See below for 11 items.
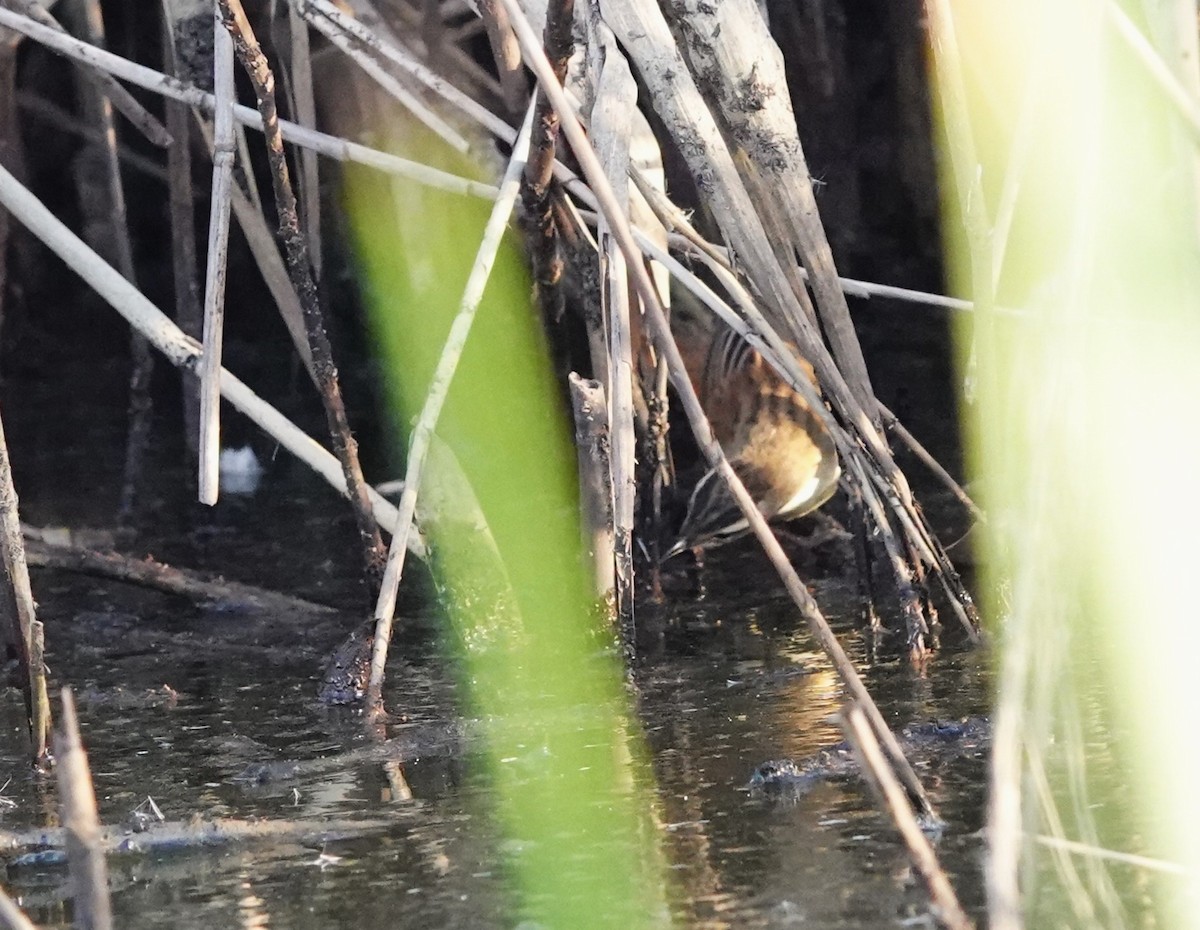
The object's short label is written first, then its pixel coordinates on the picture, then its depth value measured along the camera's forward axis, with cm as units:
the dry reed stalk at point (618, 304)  547
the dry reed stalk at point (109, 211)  841
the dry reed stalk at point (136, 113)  782
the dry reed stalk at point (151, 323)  573
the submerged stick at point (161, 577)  647
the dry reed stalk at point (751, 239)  525
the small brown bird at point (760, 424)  812
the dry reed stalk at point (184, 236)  813
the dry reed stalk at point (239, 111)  620
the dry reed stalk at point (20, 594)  465
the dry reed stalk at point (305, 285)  509
